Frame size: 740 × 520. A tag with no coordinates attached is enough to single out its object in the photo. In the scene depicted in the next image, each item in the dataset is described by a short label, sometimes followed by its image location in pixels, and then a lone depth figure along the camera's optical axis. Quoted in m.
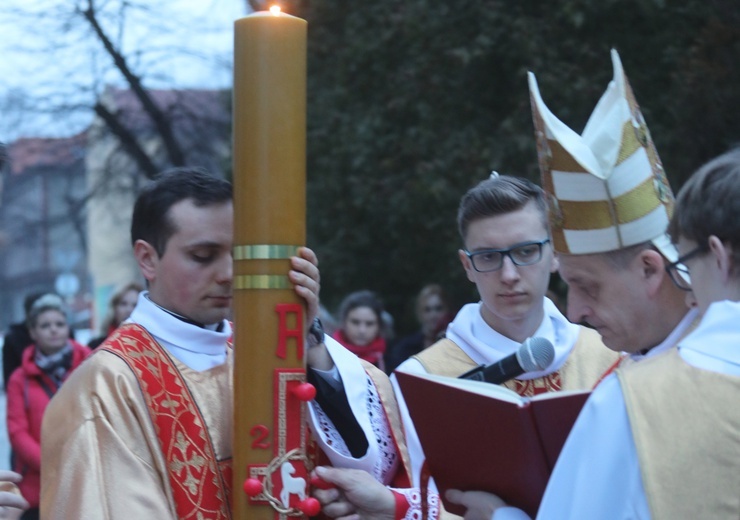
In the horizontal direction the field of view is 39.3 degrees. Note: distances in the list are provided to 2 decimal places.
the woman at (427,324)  7.77
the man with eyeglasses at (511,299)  3.45
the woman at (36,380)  6.29
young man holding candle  2.66
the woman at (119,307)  7.55
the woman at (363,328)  7.41
